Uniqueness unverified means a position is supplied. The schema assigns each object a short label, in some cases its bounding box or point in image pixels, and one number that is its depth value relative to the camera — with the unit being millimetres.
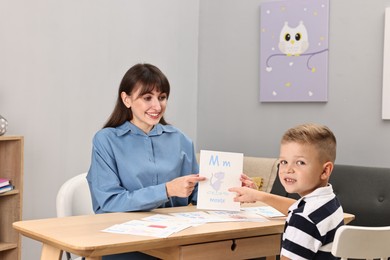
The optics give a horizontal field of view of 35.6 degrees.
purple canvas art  4402
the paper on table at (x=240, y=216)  2543
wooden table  2004
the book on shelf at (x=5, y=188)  3615
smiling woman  2641
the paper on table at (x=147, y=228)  2156
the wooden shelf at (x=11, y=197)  3709
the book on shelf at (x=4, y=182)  3620
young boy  1946
